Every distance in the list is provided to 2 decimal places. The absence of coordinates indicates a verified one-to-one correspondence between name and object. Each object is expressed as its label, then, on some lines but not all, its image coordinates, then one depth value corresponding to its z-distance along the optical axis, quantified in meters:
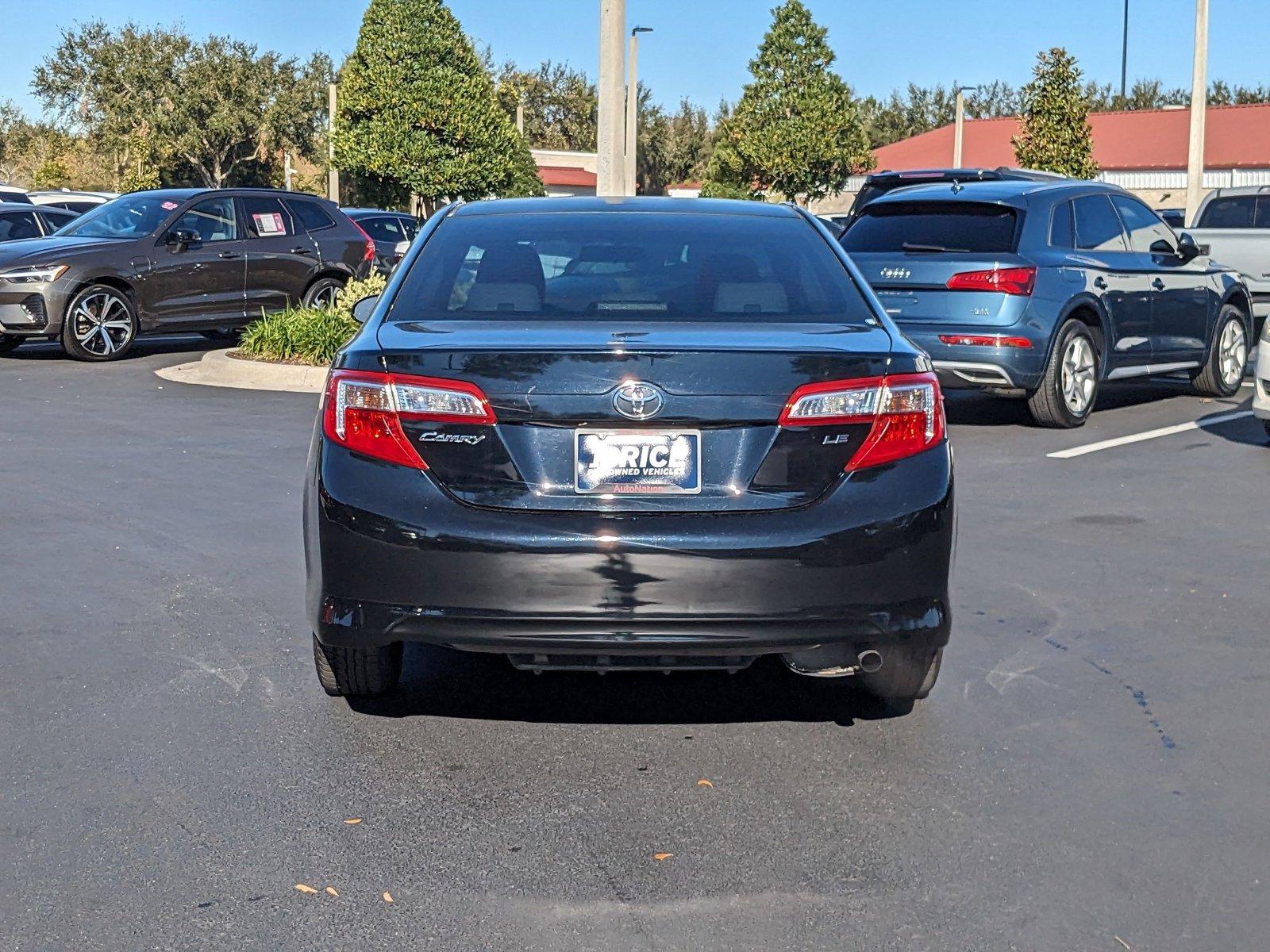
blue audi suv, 11.48
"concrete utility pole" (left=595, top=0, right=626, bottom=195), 15.86
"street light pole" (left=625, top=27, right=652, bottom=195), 18.99
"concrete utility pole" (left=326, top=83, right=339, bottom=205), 43.94
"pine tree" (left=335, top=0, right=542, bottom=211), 48.19
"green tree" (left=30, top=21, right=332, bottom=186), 55.47
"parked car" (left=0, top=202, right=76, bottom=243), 20.53
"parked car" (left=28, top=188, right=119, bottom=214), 29.72
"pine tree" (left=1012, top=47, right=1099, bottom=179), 46.84
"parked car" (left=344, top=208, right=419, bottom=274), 23.58
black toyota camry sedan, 4.38
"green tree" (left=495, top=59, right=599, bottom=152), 92.00
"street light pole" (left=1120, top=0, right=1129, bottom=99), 89.88
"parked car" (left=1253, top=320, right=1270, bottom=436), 10.81
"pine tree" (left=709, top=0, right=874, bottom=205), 52.25
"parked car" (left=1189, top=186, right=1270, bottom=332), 18.05
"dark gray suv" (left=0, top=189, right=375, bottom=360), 16.44
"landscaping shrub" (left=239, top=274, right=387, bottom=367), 15.42
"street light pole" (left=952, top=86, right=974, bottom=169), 49.68
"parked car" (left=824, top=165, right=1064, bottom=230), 16.16
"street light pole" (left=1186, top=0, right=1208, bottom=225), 27.25
